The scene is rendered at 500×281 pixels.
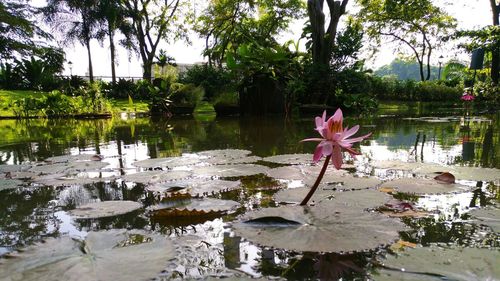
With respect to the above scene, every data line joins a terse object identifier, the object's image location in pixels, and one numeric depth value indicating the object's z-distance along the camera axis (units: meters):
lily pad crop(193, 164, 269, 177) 2.41
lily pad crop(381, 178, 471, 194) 1.89
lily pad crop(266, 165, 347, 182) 2.26
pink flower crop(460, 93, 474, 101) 8.50
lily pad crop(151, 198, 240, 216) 1.62
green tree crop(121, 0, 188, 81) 22.95
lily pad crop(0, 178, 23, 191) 2.24
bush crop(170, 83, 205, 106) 11.74
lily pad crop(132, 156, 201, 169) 2.76
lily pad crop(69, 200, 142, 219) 1.64
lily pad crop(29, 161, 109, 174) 2.72
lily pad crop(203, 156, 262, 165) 2.88
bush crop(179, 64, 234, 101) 16.92
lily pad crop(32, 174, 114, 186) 2.33
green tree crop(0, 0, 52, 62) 21.95
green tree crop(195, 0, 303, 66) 20.70
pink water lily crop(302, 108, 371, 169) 1.38
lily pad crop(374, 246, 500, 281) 0.95
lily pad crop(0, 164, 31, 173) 2.81
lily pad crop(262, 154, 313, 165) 2.82
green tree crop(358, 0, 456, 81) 22.84
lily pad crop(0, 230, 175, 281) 1.01
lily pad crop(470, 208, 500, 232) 1.36
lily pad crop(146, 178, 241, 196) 1.97
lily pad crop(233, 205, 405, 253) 1.19
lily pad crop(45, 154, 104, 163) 3.20
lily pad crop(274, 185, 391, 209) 1.67
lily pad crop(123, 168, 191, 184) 2.27
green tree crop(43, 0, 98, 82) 22.78
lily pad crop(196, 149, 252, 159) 3.15
